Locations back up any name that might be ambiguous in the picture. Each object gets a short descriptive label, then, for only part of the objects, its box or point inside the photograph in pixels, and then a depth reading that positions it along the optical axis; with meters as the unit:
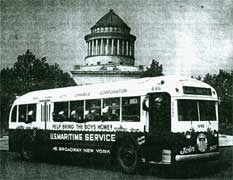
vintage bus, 10.40
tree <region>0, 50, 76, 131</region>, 41.07
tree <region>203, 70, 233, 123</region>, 28.94
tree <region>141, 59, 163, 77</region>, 59.03
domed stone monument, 59.28
